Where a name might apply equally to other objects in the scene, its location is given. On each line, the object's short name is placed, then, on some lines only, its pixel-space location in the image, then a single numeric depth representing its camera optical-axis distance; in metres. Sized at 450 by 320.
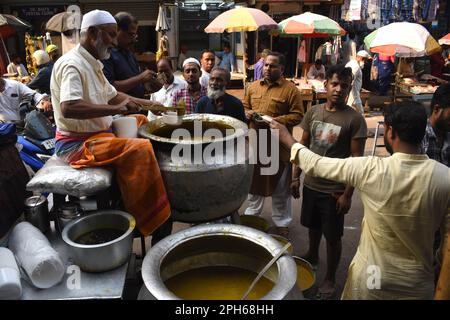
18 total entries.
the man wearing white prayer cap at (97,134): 2.72
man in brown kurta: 4.49
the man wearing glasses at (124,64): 3.91
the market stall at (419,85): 9.61
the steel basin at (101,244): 2.35
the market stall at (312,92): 10.79
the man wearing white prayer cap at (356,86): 9.57
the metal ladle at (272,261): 2.12
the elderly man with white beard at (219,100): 4.19
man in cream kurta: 2.13
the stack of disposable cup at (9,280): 2.13
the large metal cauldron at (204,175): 2.91
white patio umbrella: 8.05
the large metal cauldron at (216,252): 2.16
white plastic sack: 2.62
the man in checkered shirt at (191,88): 4.79
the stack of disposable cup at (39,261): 2.26
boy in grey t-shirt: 3.45
